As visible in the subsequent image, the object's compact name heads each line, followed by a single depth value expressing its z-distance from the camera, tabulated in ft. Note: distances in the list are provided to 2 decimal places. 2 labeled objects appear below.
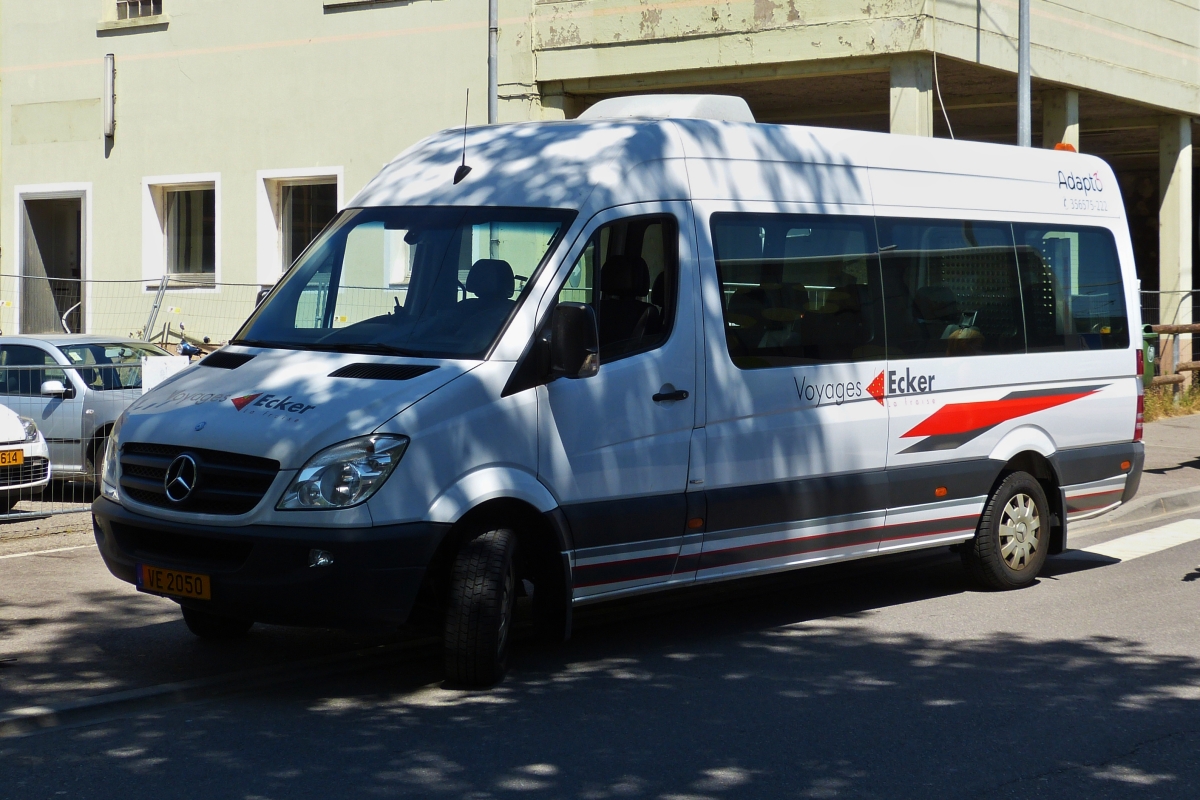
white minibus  20.34
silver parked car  40.65
